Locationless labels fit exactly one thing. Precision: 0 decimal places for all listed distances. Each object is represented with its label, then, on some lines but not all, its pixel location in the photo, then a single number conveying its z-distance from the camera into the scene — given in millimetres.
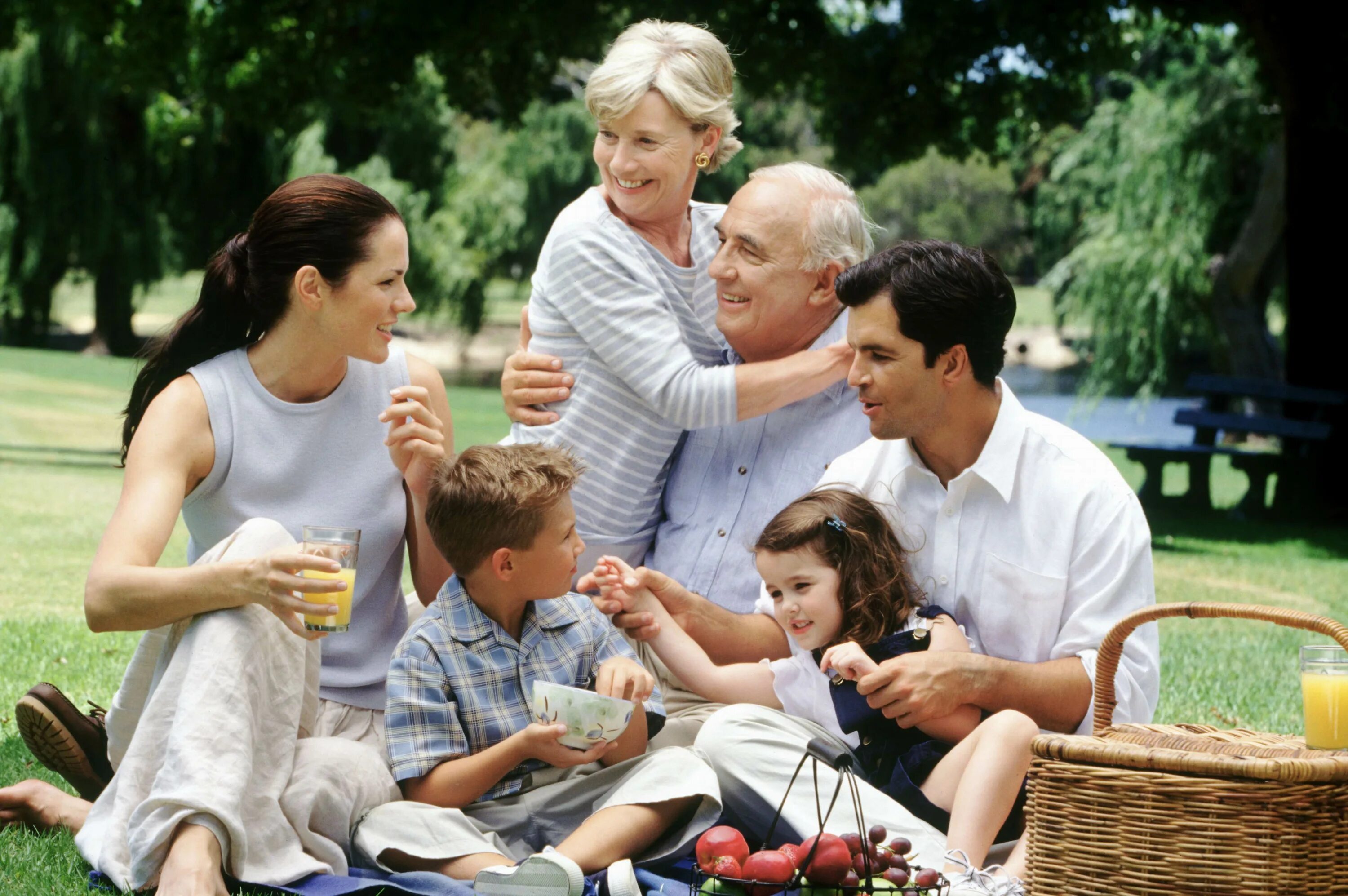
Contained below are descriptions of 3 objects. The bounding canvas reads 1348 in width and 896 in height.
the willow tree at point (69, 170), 20375
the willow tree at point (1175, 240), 18047
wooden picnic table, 12703
